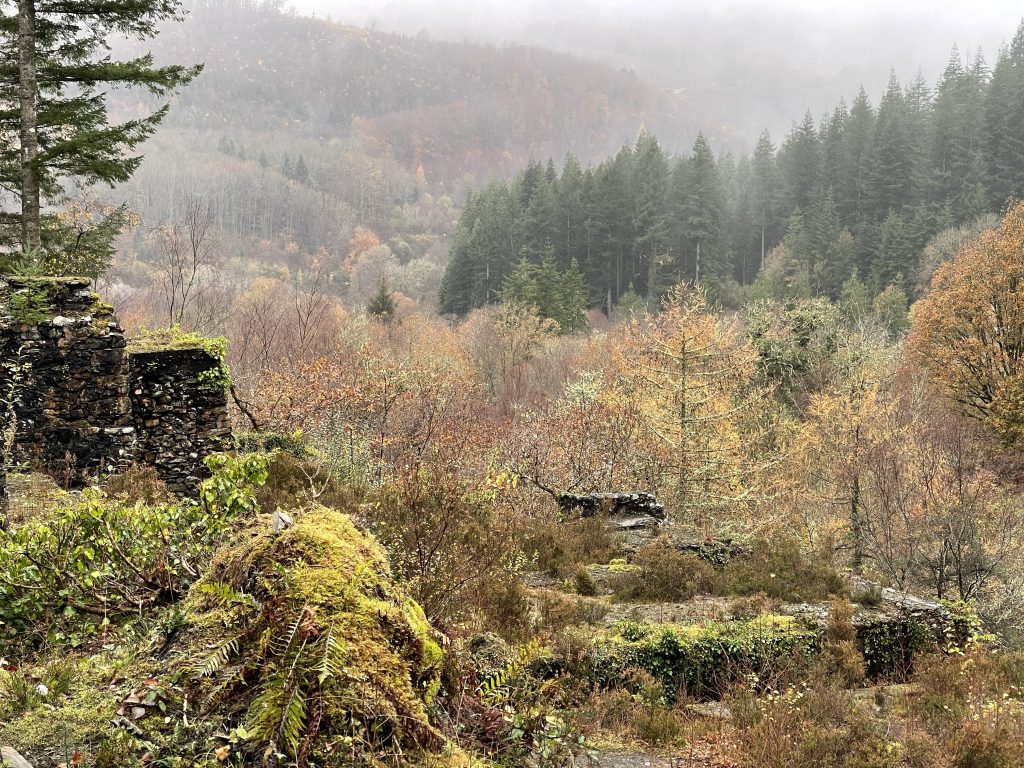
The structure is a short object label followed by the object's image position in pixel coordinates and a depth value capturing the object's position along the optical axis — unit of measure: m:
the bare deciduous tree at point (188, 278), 21.98
